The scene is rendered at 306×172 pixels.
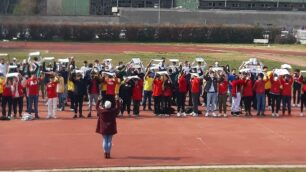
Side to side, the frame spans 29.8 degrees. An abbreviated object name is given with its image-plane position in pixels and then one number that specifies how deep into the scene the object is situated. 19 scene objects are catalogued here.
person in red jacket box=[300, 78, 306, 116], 22.27
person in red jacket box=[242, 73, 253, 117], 21.77
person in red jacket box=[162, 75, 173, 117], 21.31
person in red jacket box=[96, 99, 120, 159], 14.43
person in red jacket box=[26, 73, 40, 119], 20.31
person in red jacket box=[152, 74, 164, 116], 21.30
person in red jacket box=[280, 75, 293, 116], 21.98
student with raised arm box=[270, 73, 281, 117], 22.03
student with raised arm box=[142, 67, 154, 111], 22.70
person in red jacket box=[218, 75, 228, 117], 21.34
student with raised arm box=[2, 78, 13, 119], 19.98
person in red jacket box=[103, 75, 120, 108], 20.98
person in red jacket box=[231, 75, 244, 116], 21.70
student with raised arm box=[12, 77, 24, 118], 20.06
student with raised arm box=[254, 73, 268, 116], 21.72
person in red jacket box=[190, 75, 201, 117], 21.19
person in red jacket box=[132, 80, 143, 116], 21.48
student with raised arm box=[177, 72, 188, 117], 21.66
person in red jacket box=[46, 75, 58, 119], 20.23
